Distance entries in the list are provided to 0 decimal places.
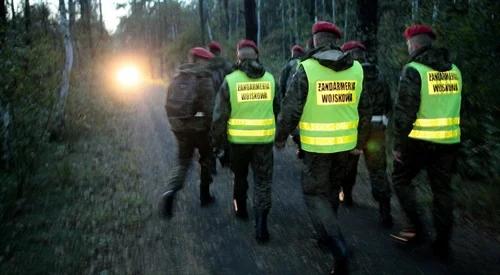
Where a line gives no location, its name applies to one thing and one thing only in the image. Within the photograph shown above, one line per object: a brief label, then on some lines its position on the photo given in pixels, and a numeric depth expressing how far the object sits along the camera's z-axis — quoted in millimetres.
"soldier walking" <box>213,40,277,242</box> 5168
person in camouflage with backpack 5949
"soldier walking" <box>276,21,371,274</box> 4105
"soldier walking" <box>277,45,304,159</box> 7905
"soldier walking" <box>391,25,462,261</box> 4312
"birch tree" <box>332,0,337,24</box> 27269
